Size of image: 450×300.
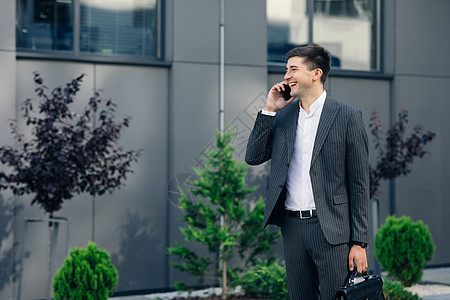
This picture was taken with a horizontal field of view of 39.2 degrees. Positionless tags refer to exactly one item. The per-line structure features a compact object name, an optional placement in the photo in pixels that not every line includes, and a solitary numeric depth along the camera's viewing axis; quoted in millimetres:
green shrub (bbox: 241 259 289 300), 6980
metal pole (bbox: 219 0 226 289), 8922
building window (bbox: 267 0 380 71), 9672
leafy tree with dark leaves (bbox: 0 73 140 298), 6492
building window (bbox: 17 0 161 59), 8172
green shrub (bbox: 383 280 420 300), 6574
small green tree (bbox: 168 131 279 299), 7406
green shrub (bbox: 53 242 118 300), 6441
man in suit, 3582
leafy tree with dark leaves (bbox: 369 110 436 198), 8836
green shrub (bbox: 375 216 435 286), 8531
